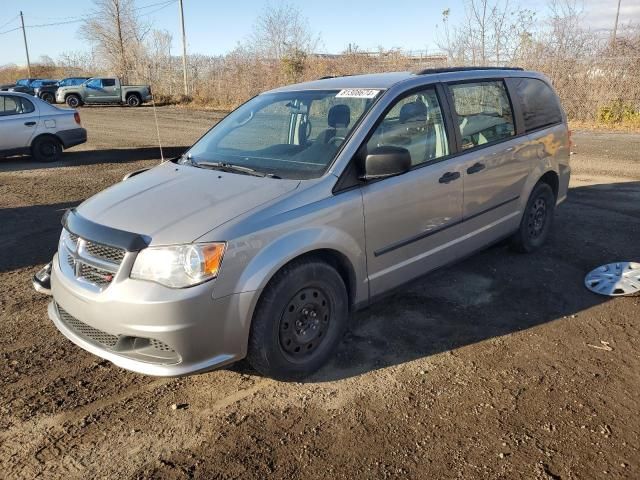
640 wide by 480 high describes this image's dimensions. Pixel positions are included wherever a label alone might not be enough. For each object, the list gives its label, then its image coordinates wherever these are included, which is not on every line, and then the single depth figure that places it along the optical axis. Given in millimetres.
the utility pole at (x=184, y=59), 32688
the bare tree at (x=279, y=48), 28219
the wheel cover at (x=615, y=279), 4612
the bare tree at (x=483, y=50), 19094
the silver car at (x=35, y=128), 11641
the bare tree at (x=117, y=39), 41469
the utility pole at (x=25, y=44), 64750
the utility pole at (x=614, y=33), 17359
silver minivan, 2955
